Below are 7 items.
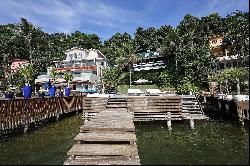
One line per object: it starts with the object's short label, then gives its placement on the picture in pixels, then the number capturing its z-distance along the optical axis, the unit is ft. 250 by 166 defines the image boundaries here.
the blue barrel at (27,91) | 33.26
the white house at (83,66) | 105.87
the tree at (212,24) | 137.71
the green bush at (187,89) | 74.77
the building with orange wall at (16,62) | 132.94
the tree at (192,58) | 88.26
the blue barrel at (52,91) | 45.85
